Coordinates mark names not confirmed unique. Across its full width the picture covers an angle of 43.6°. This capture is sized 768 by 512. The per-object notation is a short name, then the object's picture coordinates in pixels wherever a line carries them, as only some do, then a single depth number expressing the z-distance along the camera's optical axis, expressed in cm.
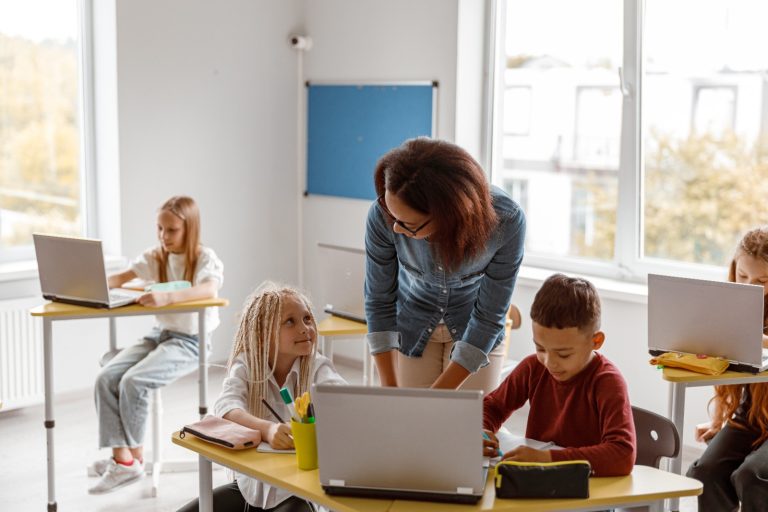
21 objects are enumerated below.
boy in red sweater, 209
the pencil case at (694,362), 261
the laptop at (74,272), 327
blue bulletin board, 475
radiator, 420
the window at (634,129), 389
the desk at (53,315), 325
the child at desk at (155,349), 353
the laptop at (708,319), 256
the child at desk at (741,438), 261
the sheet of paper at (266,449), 204
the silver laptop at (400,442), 168
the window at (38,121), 444
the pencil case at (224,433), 204
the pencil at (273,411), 235
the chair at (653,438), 224
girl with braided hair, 232
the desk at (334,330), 328
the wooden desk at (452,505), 176
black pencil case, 180
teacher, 211
